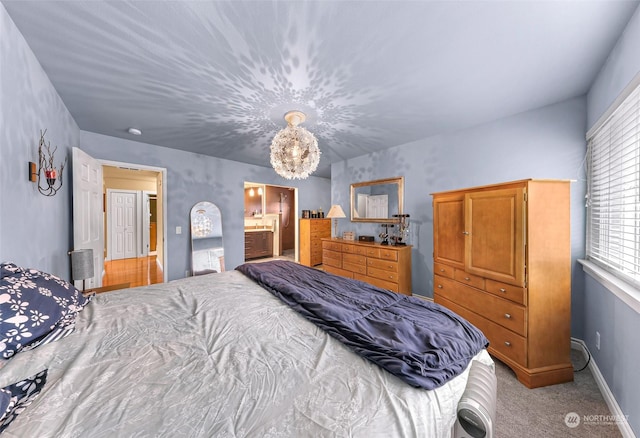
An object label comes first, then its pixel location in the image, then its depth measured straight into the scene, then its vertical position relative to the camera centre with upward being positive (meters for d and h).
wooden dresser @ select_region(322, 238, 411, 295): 3.32 -0.73
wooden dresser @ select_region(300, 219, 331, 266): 5.78 -0.56
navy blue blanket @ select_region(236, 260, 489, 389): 0.95 -0.59
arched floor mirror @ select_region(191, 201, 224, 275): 4.12 -0.40
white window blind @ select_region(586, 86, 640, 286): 1.49 +0.18
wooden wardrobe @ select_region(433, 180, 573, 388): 1.81 -0.50
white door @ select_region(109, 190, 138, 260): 6.00 -0.16
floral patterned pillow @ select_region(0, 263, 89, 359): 0.95 -0.44
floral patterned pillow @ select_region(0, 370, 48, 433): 0.66 -0.57
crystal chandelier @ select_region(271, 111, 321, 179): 2.37 +0.71
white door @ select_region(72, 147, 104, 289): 2.48 +0.11
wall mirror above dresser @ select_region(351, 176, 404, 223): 3.82 +0.31
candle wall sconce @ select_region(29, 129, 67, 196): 1.74 +0.38
